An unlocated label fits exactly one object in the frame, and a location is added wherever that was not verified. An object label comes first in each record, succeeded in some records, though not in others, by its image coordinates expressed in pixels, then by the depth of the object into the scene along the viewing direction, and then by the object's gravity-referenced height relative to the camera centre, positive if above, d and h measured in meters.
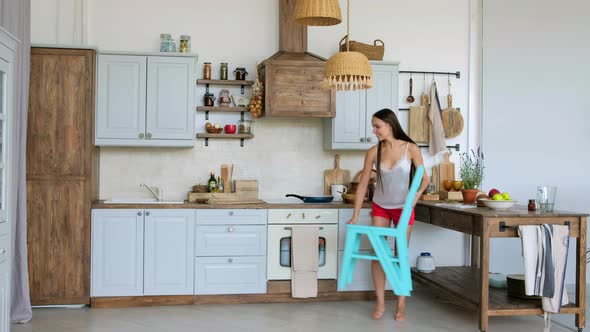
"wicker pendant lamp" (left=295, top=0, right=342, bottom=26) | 4.16 +0.99
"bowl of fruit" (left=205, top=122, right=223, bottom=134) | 5.89 +0.29
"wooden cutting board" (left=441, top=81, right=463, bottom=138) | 6.31 +0.42
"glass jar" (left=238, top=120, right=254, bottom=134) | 5.96 +0.32
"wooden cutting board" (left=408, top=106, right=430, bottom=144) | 6.30 +0.38
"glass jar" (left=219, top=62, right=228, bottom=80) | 5.91 +0.82
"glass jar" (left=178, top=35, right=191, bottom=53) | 5.73 +1.03
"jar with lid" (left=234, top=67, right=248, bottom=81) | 5.94 +0.80
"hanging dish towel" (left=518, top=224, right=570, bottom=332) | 4.38 -0.64
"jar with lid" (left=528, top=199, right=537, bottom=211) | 4.75 -0.30
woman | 4.92 -0.09
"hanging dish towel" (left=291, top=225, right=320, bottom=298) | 5.46 -0.86
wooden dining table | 4.42 -0.51
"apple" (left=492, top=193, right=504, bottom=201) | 4.66 -0.24
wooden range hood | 5.67 +0.65
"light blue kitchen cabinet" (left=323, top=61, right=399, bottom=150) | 5.88 +0.48
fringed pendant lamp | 4.49 +0.65
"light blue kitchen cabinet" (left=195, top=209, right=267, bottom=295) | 5.40 -0.76
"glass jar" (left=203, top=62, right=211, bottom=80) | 5.88 +0.81
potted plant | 5.32 -0.08
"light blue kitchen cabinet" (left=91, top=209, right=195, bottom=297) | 5.27 -0.77
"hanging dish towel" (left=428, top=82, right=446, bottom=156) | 6.21 +0.35
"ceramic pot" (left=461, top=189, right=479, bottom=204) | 5.31 -0.25
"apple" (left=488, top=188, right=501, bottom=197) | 4.80 -0.21
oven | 5.50 -0.67
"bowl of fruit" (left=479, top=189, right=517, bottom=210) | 4.62 -0.27
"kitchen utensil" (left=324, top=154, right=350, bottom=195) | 6.16 -0.14
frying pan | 5.72 -0.33
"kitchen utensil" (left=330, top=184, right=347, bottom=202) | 6.03 -0.27
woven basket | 5.91 +1.04
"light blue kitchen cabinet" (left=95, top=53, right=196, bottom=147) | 5.45 +0.50
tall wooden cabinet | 5.16 -0.15
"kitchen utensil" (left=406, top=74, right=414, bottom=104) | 6.30 +0.64
